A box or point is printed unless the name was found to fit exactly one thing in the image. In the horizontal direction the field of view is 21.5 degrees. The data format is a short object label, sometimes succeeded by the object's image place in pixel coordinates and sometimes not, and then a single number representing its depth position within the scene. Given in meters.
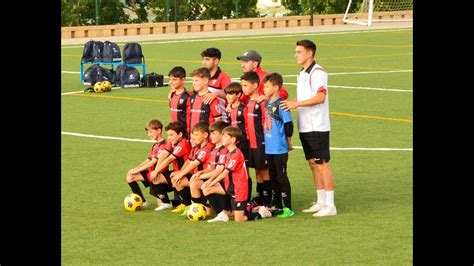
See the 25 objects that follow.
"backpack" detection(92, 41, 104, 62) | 31.23
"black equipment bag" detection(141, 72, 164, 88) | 30.55
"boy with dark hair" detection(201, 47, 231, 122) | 14.85
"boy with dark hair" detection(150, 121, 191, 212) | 14.33
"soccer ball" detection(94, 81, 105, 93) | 29.38
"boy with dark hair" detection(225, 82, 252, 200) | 14.10
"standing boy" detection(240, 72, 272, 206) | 13.98
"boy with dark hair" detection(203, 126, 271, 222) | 13.45
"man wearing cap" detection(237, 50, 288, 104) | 14.55
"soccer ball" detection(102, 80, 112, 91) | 29.45
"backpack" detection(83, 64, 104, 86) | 30.70
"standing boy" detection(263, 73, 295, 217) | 13.72
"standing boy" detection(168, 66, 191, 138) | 14.59
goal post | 60.72
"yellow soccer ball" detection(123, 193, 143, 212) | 14.43
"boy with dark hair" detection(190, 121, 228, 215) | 13.58
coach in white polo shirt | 13.59
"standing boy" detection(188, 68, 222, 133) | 14.31
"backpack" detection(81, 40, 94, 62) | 31.18
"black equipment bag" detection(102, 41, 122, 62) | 30.94
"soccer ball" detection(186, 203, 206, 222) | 13.65
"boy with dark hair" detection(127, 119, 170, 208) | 14.53
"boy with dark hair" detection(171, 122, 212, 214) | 13.92
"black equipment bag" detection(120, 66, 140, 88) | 30.52
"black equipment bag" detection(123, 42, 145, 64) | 30.55
